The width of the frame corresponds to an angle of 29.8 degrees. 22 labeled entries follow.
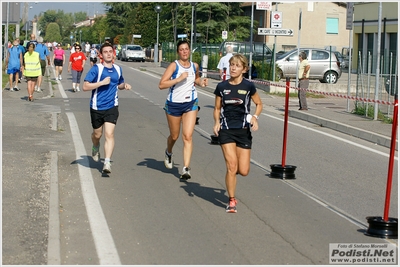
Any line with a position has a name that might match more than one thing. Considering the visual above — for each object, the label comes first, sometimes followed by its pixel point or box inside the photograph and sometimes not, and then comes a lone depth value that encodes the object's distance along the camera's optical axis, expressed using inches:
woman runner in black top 330.0
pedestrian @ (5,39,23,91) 991.1
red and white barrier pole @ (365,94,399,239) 296.2
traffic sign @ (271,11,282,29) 1113.4
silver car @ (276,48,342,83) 1347.2
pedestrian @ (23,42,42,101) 872.3
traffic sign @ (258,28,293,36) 1063.6
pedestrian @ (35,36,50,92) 1094.4
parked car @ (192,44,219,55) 1684.3
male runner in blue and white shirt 403.2
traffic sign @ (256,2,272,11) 1136.2
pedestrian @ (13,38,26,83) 1003.9
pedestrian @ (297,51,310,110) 856.9
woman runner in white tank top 399.5
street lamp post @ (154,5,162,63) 2429.1
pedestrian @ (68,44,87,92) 1088.2
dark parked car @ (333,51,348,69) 1930.0
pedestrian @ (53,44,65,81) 1258.0
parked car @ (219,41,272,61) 1382.9
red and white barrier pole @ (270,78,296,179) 421.7
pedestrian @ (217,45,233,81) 752.1
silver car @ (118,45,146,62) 2608.3
